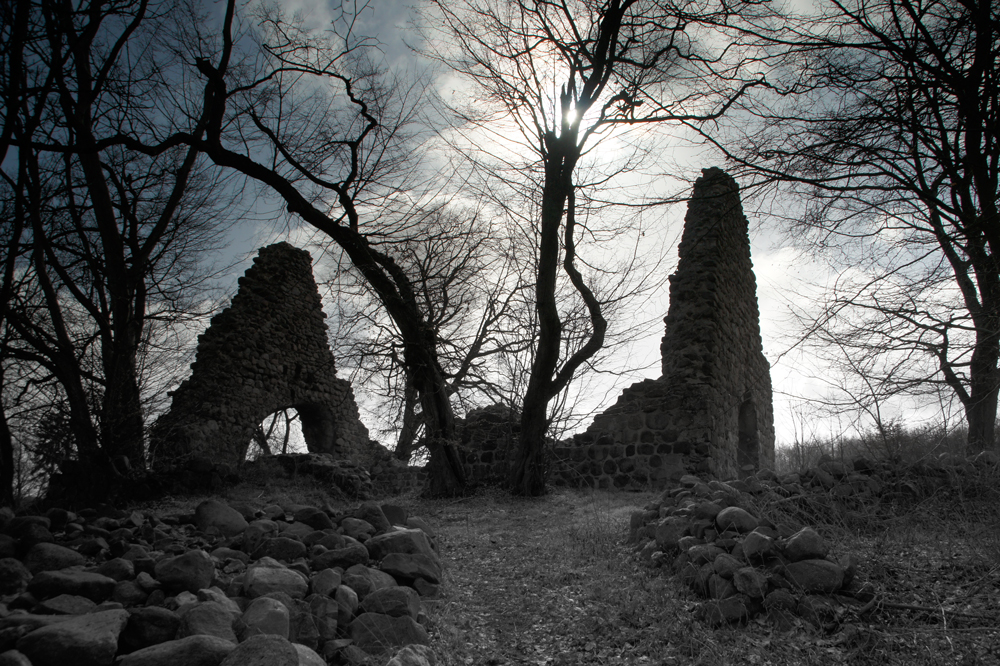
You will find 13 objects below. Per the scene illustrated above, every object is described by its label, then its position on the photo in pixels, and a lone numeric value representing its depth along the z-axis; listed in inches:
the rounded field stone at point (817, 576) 110.0
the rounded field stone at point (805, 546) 117.6
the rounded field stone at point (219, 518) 158.1
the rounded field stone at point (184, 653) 78.2
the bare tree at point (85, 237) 200.2
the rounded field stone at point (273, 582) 111.6
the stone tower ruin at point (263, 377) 370.9
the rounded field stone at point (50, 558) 118.2
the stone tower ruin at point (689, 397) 306.0
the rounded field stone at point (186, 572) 109.5
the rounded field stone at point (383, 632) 101.4
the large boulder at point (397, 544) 145.3
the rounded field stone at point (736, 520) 140.7
